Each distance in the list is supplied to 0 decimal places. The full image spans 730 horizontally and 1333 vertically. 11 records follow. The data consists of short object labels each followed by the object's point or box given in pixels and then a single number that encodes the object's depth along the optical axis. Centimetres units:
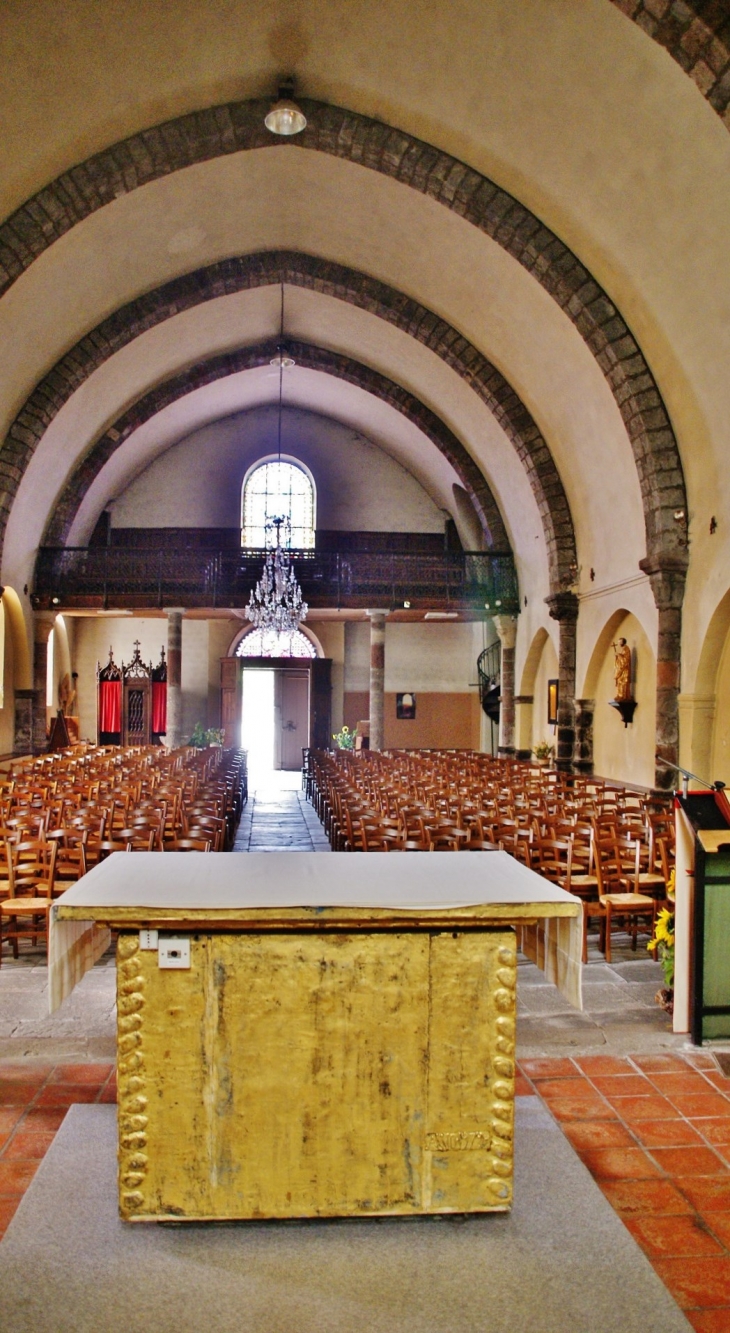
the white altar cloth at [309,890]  297
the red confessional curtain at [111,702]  2531
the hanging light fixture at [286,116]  1239
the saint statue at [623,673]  1569
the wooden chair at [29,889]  633
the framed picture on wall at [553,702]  1838
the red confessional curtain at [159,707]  2544
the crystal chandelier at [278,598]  1884
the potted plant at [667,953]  531
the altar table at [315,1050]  297
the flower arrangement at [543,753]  1955
